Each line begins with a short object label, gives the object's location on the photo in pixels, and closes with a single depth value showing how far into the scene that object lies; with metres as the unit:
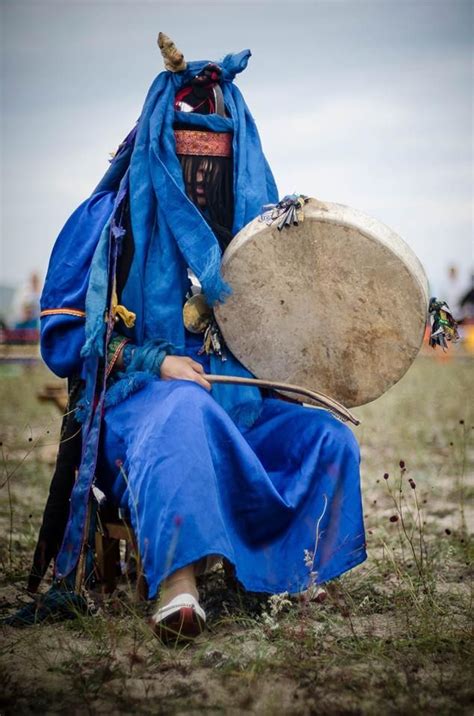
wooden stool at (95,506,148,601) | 3.01
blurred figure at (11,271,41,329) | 17.19
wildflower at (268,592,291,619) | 2.71
